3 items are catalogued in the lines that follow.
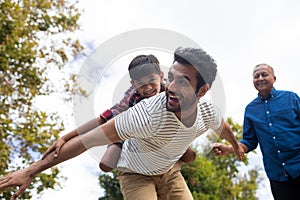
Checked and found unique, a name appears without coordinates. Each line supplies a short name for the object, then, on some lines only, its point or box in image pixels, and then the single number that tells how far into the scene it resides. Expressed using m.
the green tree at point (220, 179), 17.20
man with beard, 2.14
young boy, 2.60
